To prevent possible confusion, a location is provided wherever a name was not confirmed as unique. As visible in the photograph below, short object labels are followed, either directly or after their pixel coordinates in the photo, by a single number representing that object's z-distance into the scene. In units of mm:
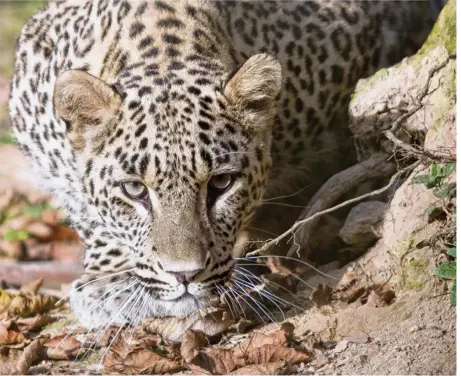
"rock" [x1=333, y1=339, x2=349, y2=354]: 10953
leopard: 11062
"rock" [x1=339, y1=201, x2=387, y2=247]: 12844
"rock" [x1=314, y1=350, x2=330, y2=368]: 10719
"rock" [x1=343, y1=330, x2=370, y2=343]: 11086
